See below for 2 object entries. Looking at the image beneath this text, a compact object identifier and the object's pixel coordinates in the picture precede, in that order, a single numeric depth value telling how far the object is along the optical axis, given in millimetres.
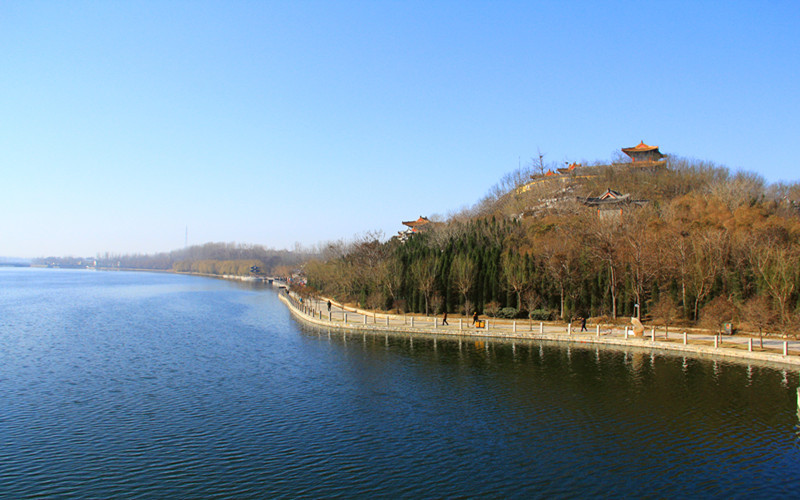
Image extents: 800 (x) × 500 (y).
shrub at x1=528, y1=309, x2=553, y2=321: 42438
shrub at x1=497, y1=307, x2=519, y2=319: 43944
